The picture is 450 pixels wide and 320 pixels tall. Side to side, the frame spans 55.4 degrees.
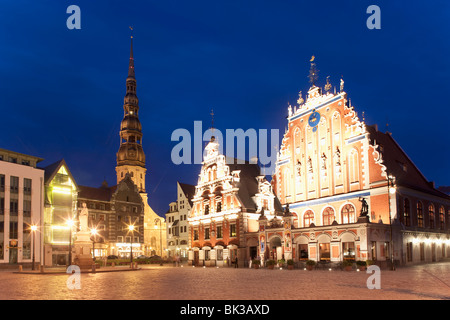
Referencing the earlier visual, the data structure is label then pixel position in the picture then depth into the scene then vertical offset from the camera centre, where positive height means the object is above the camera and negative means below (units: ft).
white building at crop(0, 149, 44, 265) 190.90 +5.48
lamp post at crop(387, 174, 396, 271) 144.05 +8.96
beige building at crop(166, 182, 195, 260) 273.54 -4.15
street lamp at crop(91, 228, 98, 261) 247.38 -9.12
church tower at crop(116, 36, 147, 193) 376.80 +61.91
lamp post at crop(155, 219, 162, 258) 332.27 -11.67
